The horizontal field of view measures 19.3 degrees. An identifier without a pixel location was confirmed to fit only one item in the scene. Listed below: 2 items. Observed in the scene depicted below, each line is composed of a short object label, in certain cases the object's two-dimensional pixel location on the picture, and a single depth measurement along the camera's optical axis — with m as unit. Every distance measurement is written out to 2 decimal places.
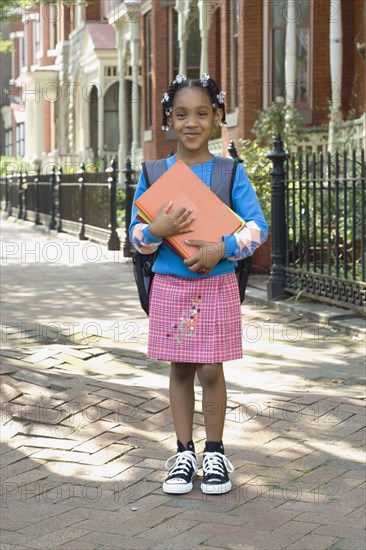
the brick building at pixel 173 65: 15.52
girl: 4.54
